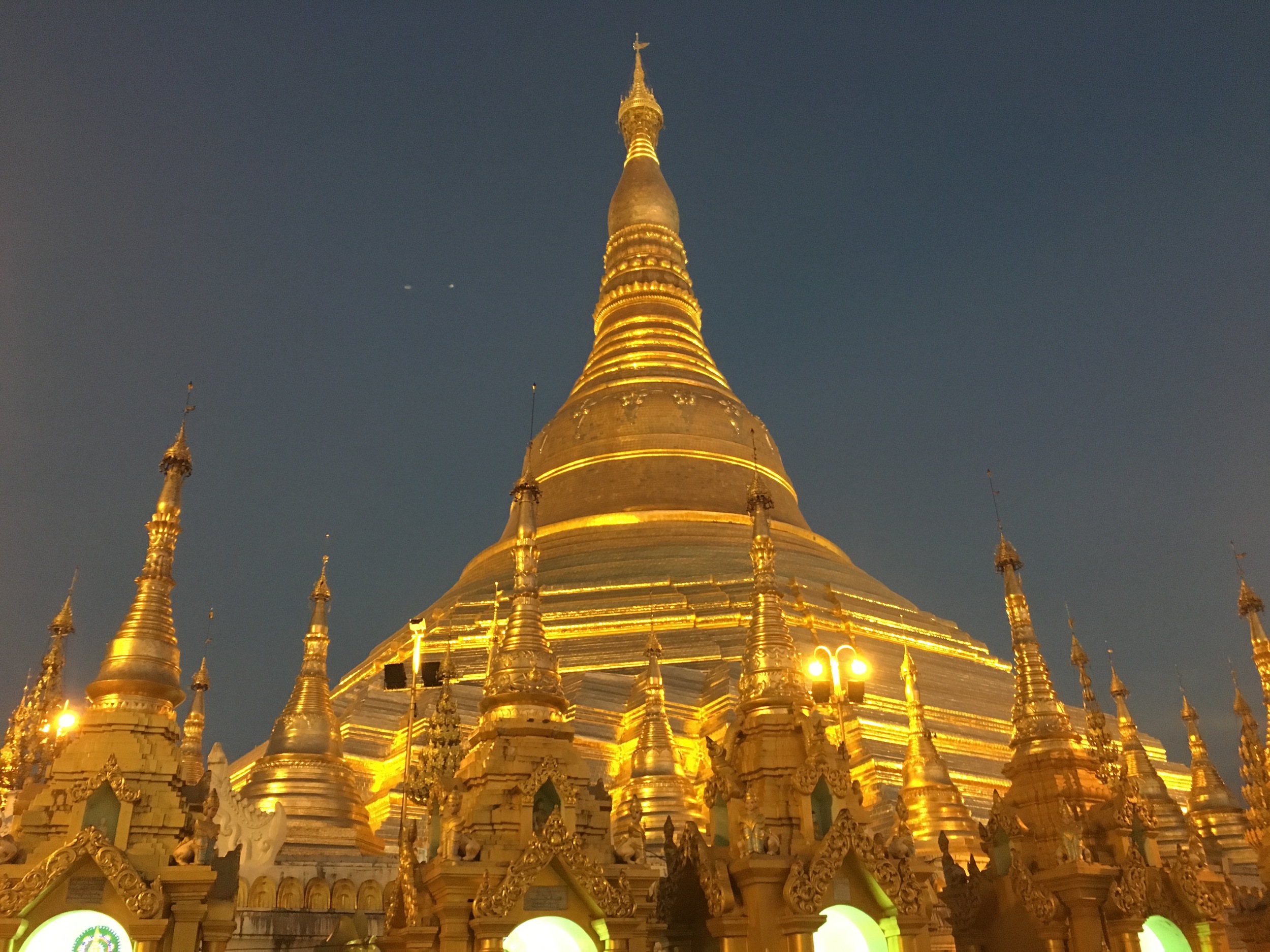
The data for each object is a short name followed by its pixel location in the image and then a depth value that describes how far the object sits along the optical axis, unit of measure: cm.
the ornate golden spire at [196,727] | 1797
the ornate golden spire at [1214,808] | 2398
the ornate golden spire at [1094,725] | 1325
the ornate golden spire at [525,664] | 1016
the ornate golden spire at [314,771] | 1888
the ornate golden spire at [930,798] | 1778
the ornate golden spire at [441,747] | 1185
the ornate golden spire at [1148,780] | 1784
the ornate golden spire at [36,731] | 1558
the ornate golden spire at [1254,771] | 1578
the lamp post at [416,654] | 1271
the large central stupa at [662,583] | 2422
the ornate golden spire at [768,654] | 1024
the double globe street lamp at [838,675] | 1313
